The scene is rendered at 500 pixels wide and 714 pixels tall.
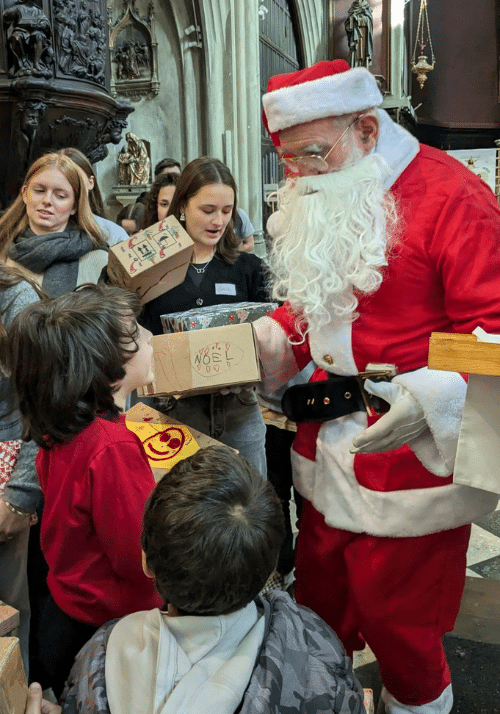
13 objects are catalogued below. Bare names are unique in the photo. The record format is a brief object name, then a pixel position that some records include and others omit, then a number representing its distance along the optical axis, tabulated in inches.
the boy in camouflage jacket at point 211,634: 38.4
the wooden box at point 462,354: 45.4
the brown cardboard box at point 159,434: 69.6
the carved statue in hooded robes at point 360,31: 416.2
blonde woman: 96.7
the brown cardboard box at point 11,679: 37.8
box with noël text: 71.0
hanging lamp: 447.2
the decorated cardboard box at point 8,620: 45.9
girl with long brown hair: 92.8
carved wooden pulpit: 121.5
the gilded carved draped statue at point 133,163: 240.7
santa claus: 58.2
